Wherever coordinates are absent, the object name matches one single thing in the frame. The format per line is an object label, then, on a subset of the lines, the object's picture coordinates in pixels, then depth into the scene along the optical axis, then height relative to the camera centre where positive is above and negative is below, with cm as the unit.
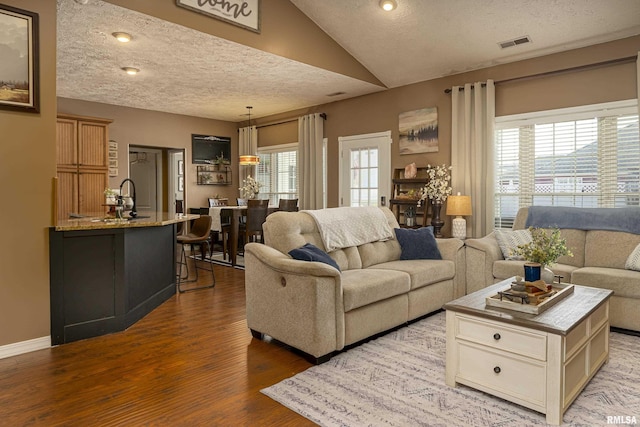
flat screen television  858 +124
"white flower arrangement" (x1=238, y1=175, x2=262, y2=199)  861 +37
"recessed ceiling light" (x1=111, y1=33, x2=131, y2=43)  415 +173
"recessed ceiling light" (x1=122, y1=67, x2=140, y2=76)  526 +176
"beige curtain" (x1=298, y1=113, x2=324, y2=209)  735 +83
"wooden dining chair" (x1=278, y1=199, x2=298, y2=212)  715 +1
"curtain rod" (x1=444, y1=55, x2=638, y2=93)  432 +155
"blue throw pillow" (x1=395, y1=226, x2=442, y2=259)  418 -39
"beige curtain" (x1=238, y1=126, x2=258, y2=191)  878 +132
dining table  643 -29
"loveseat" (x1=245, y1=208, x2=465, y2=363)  276 -63
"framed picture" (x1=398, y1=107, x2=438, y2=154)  588 +110
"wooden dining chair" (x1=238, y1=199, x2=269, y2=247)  631 -17
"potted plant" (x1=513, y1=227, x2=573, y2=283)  273 -31
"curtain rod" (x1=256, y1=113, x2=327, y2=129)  732 +166
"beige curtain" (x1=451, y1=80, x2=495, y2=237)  523 +74
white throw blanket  370 -20
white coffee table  207 -79
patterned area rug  210 -108
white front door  652 +60
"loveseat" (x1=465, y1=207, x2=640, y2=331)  335 -55
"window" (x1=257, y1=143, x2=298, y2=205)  817 +70
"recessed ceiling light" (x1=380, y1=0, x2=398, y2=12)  443 +219
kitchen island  317 -57
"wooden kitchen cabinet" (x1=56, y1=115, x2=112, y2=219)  616 +67
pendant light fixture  761 +85
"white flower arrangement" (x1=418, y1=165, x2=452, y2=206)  550 +28
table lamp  511 -7
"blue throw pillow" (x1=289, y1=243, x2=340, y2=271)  302 -37
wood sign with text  406 +203
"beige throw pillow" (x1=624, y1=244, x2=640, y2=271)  352 -48
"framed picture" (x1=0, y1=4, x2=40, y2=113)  288 +104
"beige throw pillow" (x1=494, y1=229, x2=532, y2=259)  419 -35
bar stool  497 -38
